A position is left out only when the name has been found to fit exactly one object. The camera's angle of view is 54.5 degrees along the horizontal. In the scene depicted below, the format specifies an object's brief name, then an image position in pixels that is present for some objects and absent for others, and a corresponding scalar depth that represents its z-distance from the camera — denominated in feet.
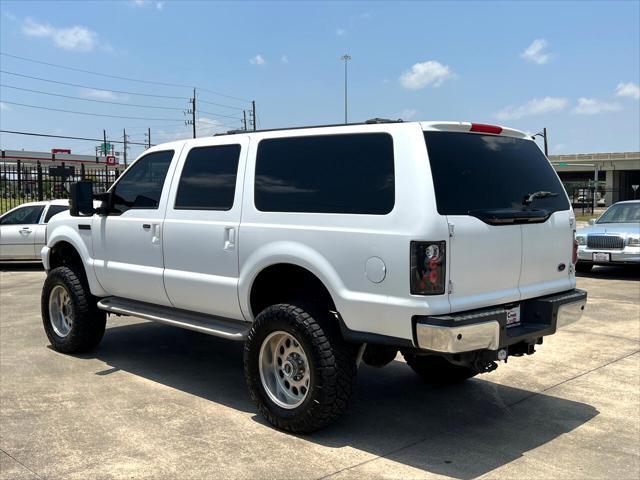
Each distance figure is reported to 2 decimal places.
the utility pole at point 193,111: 211.41
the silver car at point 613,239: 39.99
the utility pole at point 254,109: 217.97
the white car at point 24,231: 46.55
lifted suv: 12.52
